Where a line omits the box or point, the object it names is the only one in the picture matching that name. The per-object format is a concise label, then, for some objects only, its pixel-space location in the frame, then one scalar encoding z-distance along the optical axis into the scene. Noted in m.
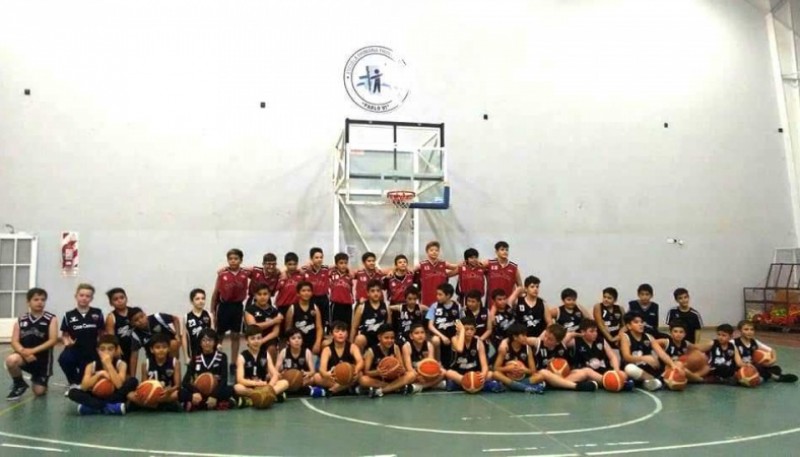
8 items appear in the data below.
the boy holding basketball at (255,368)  5.57
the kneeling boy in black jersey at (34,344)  5.72
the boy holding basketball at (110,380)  5.02
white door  9.78
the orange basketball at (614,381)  6.03
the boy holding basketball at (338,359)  5.85
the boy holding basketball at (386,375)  5.96
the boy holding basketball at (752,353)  6.58
